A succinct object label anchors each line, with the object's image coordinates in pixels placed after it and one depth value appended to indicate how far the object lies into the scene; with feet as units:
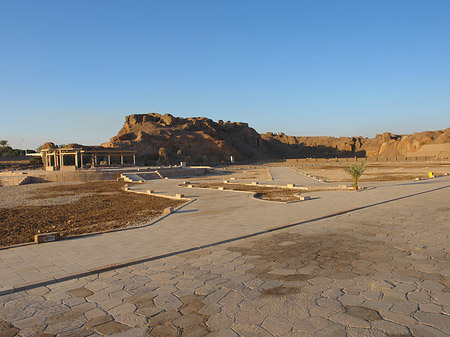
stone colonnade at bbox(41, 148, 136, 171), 113.09
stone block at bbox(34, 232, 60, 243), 20.07
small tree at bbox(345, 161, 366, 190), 47.29
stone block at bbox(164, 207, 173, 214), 30.14
